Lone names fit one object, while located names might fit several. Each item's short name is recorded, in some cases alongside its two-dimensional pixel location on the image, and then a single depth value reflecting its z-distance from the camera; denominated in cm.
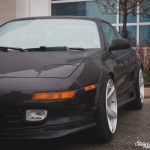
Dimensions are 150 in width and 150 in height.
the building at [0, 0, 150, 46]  1609
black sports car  477
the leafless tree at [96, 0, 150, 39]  1312
